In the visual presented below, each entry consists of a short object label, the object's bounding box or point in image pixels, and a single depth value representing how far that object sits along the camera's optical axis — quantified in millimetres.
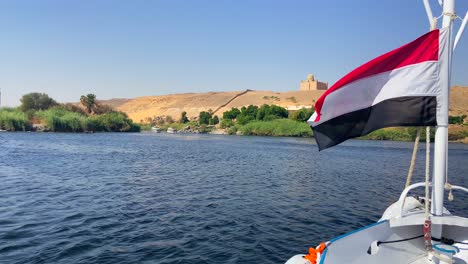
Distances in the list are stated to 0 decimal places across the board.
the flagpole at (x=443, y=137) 6023
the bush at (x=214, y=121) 148500
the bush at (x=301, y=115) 119250
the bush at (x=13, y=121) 92594
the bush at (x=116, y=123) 113500
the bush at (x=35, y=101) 133000
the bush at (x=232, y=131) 120062
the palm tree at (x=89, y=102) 138625
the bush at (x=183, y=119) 169400
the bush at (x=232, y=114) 146625
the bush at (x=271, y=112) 128875
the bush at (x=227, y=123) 132050
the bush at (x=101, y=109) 139500
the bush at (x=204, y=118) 152312
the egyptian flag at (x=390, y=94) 6121
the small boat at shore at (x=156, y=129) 140425
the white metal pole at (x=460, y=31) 5852
